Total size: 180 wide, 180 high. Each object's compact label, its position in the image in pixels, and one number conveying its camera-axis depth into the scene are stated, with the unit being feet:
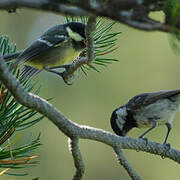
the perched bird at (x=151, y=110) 23.81
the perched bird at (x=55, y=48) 17.52
